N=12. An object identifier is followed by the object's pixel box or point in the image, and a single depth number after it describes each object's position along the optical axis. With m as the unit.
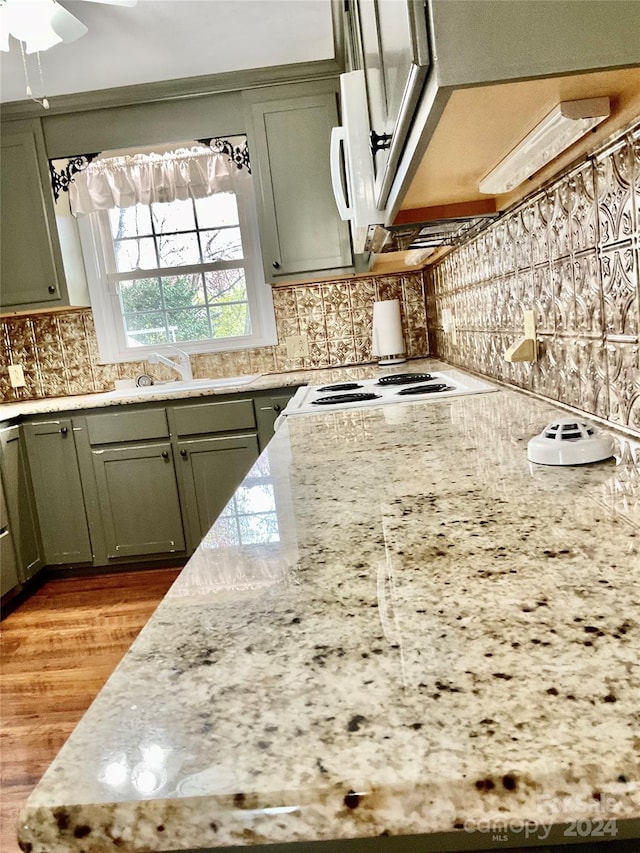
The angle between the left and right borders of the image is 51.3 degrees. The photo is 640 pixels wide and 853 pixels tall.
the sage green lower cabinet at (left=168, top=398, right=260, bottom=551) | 3.10
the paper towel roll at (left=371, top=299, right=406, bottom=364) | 3.25
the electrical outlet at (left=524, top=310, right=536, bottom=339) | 1.52
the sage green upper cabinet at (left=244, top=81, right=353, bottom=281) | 3.11
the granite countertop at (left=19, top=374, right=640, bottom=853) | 0.36
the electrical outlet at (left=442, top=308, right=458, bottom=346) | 2.71
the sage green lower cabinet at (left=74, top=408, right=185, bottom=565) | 3.15
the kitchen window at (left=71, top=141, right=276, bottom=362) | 3.62
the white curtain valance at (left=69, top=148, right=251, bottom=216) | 3.40
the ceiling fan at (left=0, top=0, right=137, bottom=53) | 1.88
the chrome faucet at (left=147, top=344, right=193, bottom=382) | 3.46
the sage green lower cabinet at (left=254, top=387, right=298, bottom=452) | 3.08
